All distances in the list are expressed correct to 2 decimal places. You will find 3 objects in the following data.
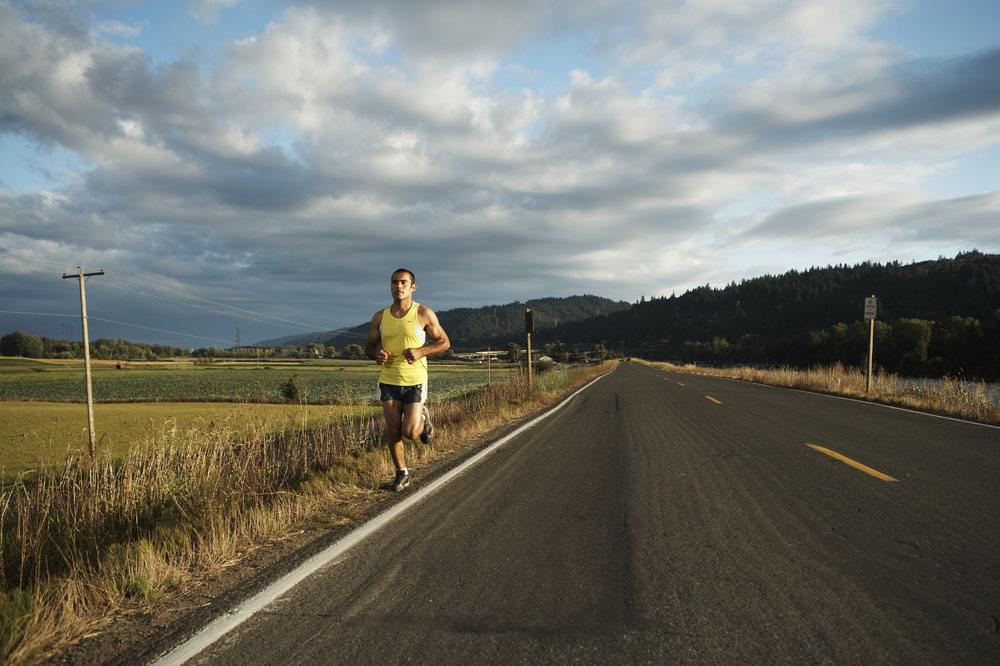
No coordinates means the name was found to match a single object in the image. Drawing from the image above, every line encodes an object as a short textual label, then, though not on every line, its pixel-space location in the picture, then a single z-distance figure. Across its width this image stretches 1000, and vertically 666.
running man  5.90
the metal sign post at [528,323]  20.05
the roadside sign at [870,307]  17.23
